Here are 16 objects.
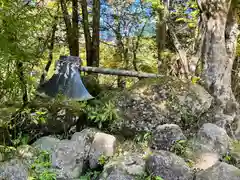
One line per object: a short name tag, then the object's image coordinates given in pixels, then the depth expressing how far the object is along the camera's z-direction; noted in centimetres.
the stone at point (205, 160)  329
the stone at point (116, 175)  301
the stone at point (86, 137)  360
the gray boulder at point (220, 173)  287
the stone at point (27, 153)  322
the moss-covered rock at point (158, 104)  396
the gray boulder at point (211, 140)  362
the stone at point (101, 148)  347
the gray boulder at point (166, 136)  354
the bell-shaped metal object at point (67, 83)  408
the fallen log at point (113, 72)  441
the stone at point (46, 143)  350
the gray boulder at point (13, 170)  291
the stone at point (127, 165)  310
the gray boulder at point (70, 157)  334
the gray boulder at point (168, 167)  299
